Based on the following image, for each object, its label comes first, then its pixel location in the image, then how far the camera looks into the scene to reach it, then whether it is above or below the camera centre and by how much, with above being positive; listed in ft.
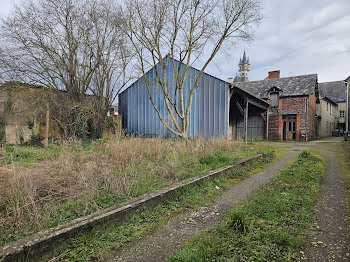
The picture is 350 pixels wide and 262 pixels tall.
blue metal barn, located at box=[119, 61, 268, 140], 42.16 +4.69
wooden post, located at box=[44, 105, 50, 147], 30.51 -1.16
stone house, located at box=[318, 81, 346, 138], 81.71 +8.46
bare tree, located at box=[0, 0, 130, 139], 32.14 +12.16
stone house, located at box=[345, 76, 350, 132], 92.26 +20.58
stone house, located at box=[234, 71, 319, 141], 60.34 +5.64
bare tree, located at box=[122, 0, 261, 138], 33.81 +17.15
